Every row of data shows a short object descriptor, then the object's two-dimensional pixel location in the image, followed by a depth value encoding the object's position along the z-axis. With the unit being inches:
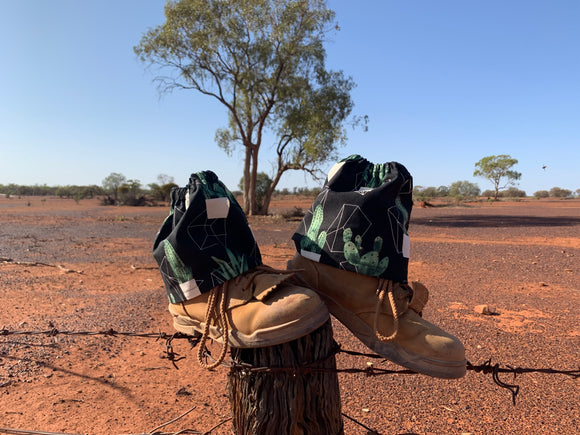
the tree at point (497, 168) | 2453.2
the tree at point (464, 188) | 2723.9
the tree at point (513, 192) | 2738.7
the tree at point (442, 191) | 2536.9
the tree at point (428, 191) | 2269.9
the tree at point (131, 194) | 1422.2
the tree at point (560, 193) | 2733.8
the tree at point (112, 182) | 1641.2
